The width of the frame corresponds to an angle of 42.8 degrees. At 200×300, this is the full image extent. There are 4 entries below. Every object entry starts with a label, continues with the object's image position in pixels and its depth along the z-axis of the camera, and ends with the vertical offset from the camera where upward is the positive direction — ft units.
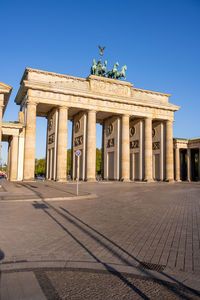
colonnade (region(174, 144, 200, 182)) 192.85 +13.65
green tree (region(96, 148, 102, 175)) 313.32 +10.39
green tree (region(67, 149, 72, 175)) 343.73 +16.88
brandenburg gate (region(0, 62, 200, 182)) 129.80 +26.07
